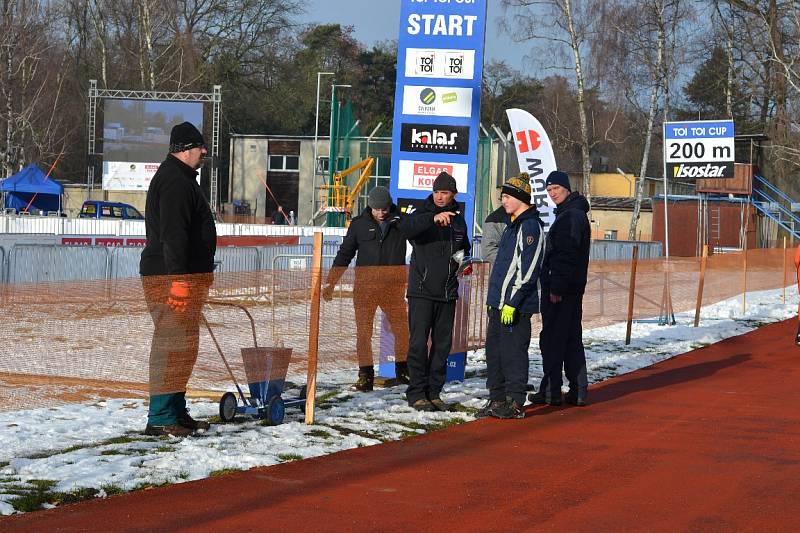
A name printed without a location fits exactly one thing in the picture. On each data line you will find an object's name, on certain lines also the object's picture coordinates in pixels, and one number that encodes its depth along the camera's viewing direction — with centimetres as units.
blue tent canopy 4469
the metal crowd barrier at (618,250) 3008
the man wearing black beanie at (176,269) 780
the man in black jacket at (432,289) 961
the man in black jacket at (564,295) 1043
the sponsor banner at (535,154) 1599
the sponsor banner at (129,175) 4641
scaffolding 4450
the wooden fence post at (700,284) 1938
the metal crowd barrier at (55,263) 1898
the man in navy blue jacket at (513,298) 933
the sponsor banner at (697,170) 2072
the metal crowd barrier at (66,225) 3328
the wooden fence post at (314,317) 895
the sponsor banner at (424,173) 1159
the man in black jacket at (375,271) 1013
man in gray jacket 1128
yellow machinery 4809
